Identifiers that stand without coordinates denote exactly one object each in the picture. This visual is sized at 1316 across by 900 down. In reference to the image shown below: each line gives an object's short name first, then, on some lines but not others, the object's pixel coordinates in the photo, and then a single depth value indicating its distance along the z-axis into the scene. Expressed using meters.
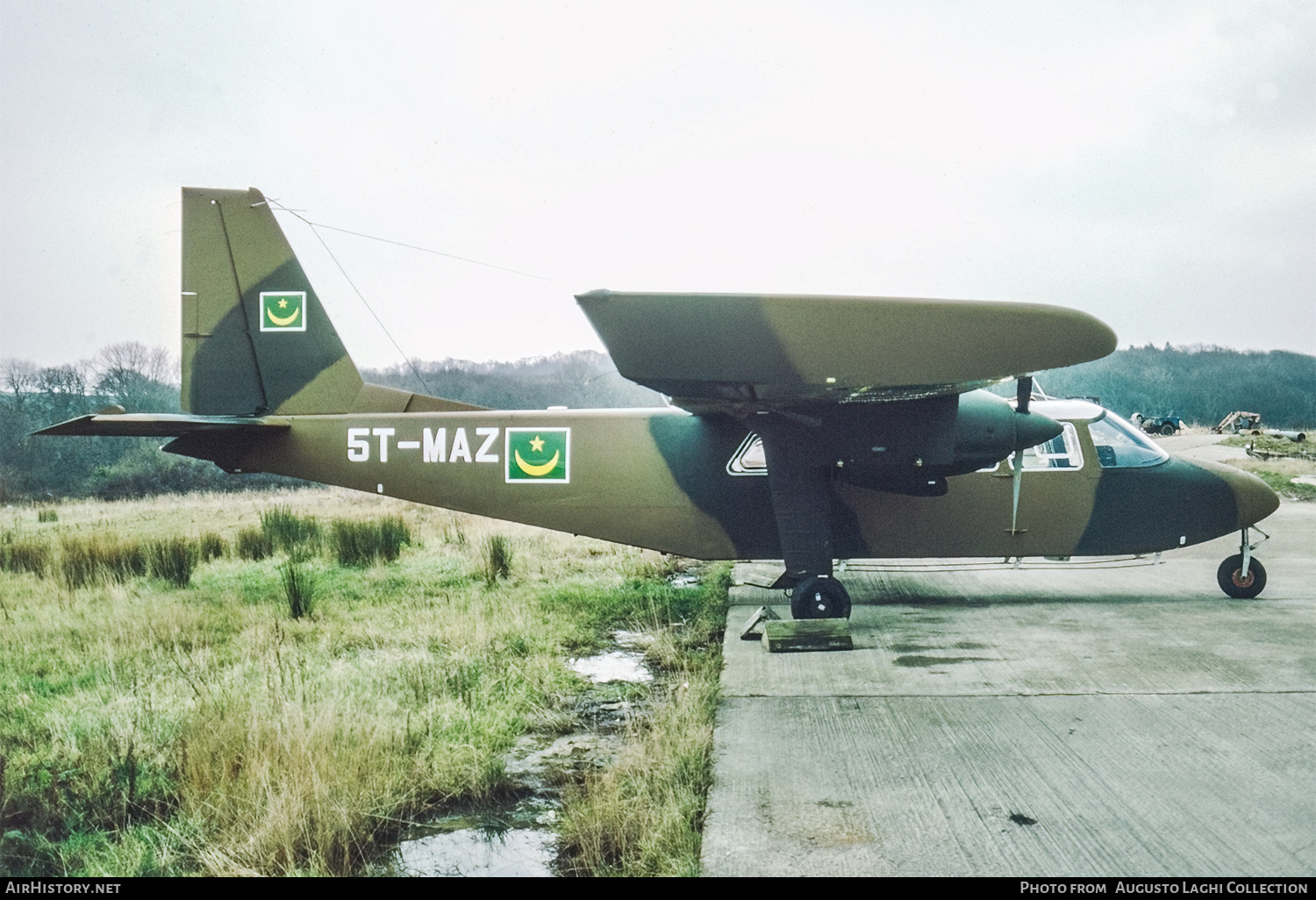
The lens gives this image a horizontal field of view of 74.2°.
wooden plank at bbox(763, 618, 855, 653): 6.45
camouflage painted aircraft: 7.15
